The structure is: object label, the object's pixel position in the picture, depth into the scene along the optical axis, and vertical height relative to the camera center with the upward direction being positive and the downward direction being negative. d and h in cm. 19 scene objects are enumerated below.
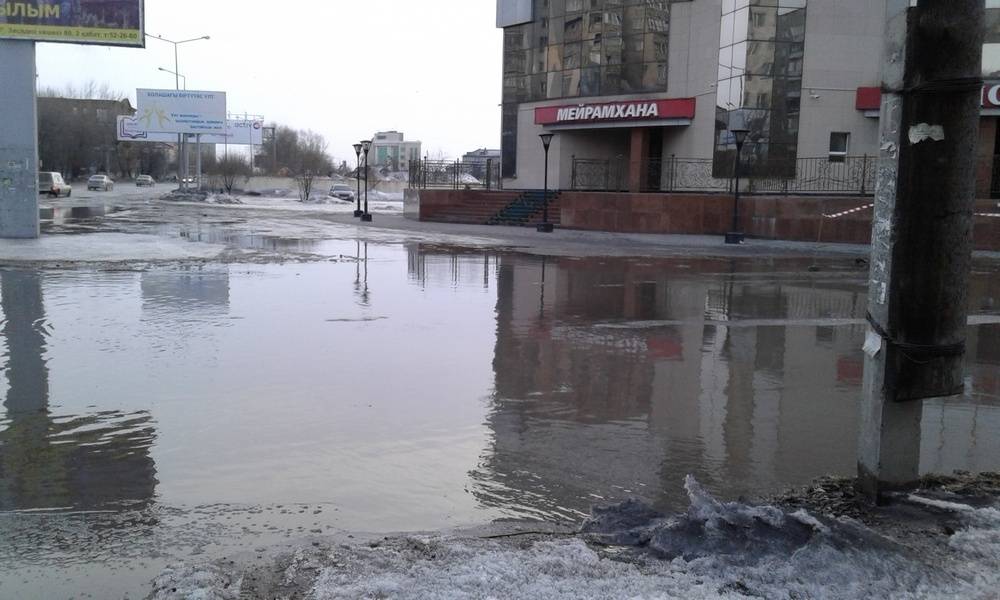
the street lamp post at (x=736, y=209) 2754 +12
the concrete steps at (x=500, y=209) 3788 -13
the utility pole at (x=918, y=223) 464 -3
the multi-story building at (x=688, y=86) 3234 +530
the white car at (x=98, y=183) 8100 +124
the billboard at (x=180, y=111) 6938 +718
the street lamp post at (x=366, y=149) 4094 +269
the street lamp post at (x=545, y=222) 3238 -56
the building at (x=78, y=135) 9394 +710
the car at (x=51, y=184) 5934 +74
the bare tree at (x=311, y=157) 13496 +740
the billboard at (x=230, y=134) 8381 +680
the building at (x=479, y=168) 4508 +204
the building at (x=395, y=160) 16162 +969
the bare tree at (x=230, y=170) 9031 +346
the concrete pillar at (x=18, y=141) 2147 +136
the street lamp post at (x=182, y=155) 6657 +346
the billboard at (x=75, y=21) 2145 +466
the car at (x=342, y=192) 8056 +100
